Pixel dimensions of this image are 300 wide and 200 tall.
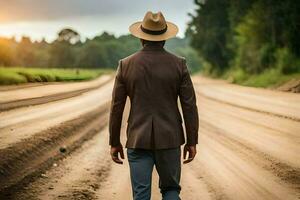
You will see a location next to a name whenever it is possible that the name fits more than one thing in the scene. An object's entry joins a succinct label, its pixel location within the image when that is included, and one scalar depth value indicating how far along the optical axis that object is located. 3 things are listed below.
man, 4.23
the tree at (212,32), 67.31
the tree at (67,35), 134.90
